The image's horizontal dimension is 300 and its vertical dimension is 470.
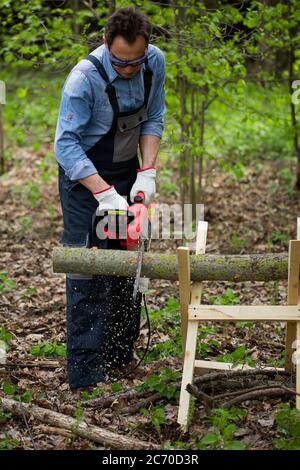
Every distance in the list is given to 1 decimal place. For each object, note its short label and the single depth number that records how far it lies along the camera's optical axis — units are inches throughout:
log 298.7
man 316.8
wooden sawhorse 289.0
